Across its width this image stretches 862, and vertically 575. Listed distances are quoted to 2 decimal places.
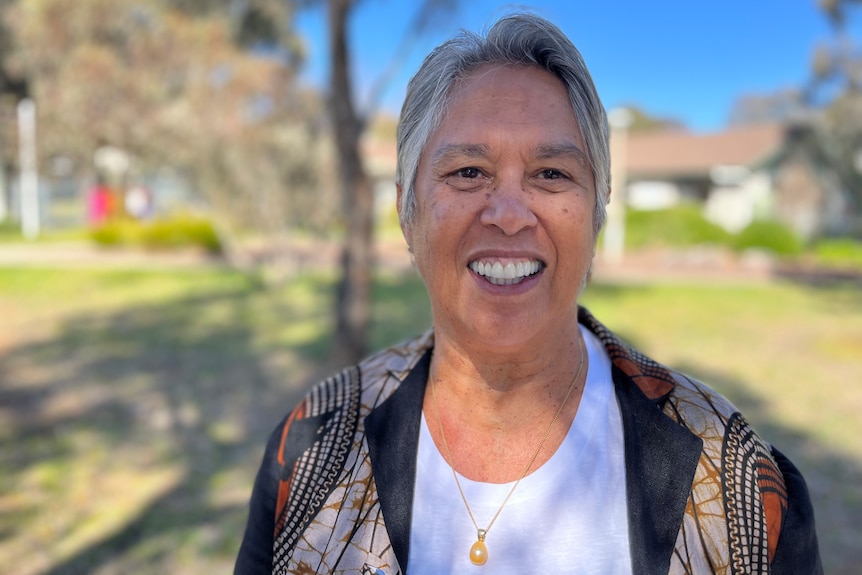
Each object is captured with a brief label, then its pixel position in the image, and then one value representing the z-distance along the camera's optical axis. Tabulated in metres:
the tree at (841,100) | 13.30
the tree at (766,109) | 16.78
